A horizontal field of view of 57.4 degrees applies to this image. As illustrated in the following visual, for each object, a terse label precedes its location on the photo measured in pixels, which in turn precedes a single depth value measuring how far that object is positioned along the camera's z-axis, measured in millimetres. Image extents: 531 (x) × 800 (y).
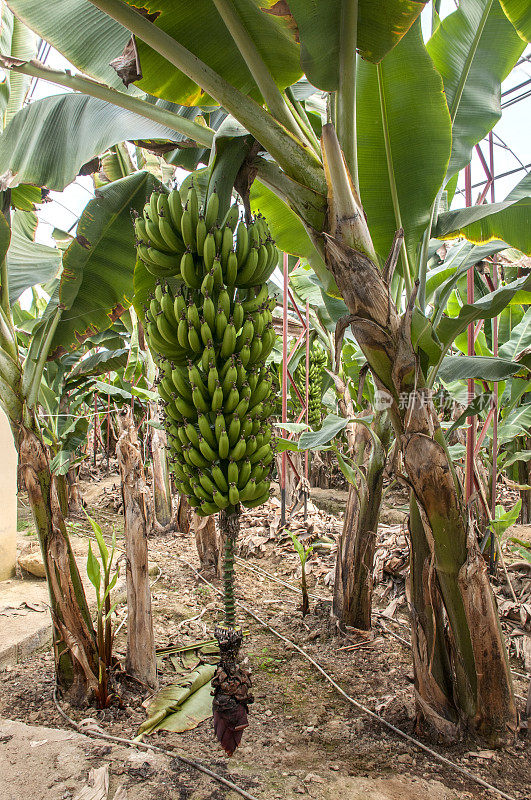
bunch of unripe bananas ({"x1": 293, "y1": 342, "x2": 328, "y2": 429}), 7984
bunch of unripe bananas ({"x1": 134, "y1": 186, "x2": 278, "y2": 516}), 1604
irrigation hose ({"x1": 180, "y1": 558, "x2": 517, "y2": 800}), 1785
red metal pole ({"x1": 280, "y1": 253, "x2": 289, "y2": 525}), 4296
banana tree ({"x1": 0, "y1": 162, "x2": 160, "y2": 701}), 2402
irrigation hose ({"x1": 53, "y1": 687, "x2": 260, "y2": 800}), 1812
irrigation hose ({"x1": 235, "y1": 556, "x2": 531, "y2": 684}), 2618
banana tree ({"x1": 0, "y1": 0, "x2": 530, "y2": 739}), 1645
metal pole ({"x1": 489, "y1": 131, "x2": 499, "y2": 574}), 2997
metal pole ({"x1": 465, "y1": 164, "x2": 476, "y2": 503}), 2562
